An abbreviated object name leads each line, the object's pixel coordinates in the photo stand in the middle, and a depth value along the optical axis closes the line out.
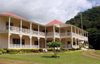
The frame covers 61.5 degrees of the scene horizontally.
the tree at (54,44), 12.27
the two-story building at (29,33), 16.41
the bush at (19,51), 14.64
